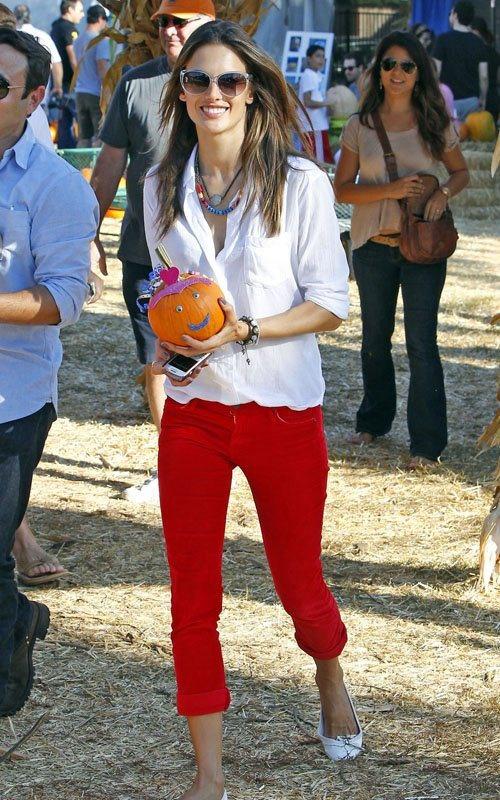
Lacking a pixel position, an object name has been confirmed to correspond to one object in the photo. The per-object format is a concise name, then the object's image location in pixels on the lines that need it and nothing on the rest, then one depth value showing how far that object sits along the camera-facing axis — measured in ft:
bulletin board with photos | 59.11
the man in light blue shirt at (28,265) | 10.64
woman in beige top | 20.80
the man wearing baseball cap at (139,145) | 18.45
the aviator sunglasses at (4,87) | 10.57
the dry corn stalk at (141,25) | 22.75
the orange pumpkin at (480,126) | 58.39
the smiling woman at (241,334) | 10.47
